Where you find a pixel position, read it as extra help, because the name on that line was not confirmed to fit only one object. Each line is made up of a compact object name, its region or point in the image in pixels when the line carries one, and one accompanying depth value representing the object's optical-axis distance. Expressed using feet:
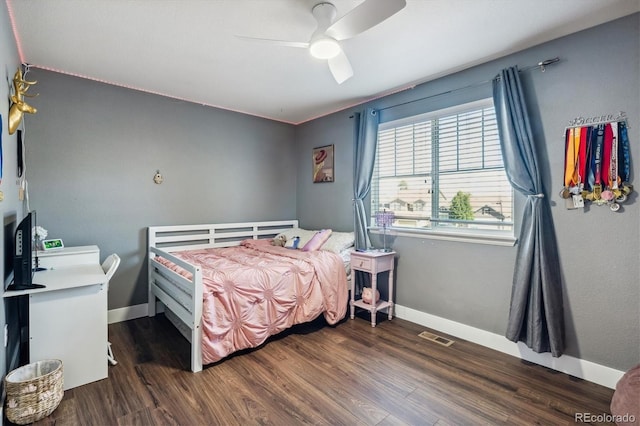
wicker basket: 5.72
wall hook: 11.69
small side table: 10.64
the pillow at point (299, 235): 12.51
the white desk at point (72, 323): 6.64
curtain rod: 7.89
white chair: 7.35
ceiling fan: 5.43
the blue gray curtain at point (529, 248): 7.70
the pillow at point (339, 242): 11.89
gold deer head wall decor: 6.80
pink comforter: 8.02
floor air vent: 9.37
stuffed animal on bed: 13.24
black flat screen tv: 6.30
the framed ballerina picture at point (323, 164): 14.08
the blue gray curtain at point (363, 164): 11.96
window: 9.23
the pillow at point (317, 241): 12.03
